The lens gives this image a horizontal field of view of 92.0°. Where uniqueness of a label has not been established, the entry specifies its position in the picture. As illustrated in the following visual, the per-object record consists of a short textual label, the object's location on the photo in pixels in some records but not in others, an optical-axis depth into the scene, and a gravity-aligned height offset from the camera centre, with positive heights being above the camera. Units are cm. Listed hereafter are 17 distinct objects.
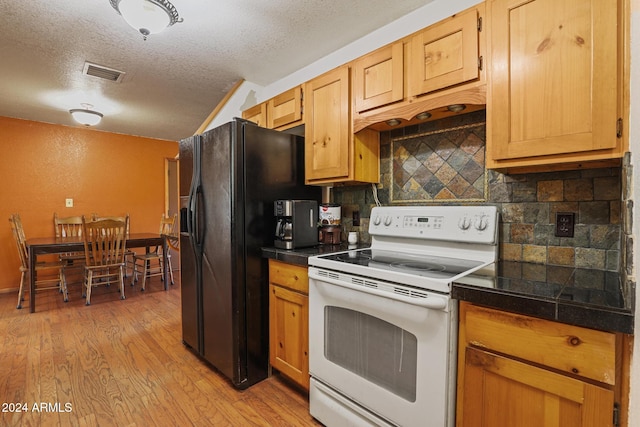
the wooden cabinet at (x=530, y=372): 87 -51
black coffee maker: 196 -10
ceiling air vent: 267 +124
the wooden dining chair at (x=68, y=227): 437 -26
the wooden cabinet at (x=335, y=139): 196 +46
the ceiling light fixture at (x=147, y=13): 165 +108
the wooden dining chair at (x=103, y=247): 356 -46
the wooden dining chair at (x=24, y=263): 352 -65
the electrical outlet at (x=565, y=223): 138 -7
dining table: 329 -43
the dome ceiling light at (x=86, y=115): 361 +111
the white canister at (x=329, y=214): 219 -4
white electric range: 115 -46
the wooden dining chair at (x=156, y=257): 430 -74
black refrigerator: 192 -14
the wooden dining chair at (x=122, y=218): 448 -15
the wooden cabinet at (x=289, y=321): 178 -68
